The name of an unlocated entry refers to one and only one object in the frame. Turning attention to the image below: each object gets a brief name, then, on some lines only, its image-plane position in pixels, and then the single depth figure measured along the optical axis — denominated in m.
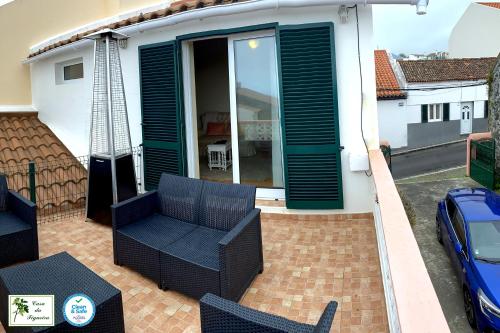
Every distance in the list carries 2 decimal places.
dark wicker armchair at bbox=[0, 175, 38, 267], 4.09
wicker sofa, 3.23
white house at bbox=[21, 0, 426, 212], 5.30
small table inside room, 8.27
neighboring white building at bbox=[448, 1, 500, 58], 28.81
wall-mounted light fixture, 5.15
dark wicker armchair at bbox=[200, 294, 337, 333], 1.93
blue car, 5.22
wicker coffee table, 2.62
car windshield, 5.91
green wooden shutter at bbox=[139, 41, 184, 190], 6.23
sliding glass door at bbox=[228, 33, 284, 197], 5.88
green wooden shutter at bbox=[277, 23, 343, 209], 5.28
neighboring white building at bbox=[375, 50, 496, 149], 27.19
